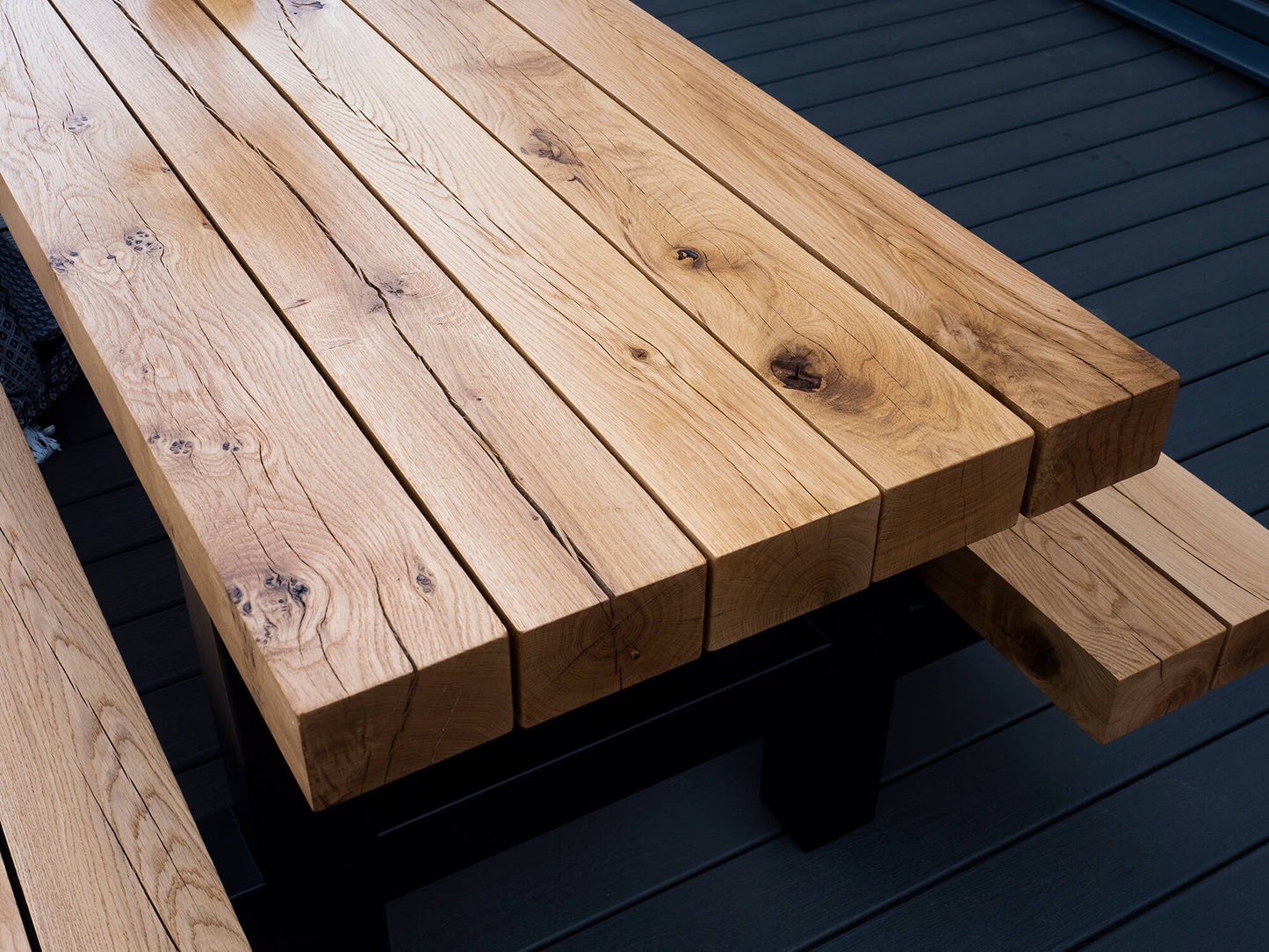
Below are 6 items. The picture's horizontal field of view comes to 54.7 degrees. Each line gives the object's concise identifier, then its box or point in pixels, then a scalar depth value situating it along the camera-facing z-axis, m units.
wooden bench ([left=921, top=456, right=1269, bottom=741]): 1.33
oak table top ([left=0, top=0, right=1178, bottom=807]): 0.97
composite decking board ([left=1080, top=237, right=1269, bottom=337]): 2.78
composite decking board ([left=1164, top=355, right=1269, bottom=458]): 2.45
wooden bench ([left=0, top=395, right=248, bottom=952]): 0.99
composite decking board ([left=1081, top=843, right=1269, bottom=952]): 1.65
